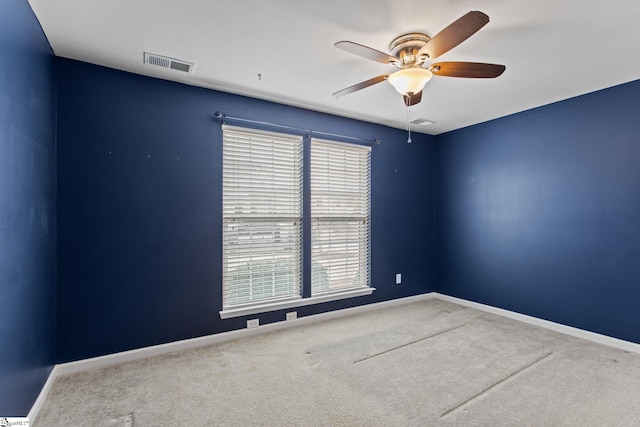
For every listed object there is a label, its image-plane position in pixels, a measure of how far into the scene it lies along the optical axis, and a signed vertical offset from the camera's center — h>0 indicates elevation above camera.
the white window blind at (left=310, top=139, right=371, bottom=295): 3.92 -0.03
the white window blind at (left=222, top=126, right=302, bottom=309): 3.34 -0.03
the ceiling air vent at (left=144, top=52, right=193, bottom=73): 2.60 +1.31
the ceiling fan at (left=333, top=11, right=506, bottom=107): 1.91 +1.04
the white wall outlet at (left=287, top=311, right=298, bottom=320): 3.63 -1.20
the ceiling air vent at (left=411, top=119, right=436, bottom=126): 4.32 +1.31
